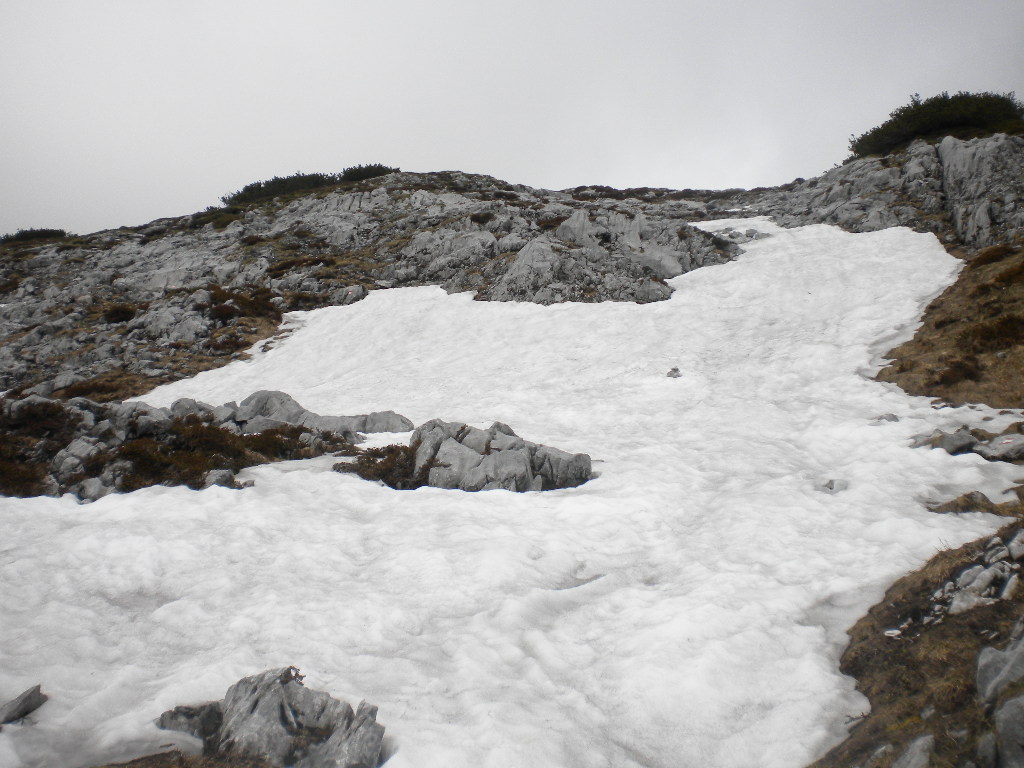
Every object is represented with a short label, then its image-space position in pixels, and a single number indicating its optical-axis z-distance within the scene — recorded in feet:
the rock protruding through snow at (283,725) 17.22
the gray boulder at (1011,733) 12.42
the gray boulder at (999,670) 14.70
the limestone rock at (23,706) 17.88
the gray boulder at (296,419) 55.01
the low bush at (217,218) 182.09
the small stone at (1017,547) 21.49
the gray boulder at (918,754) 14.17
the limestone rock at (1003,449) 37.11
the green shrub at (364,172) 235.61
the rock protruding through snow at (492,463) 42.98
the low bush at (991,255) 74.18
